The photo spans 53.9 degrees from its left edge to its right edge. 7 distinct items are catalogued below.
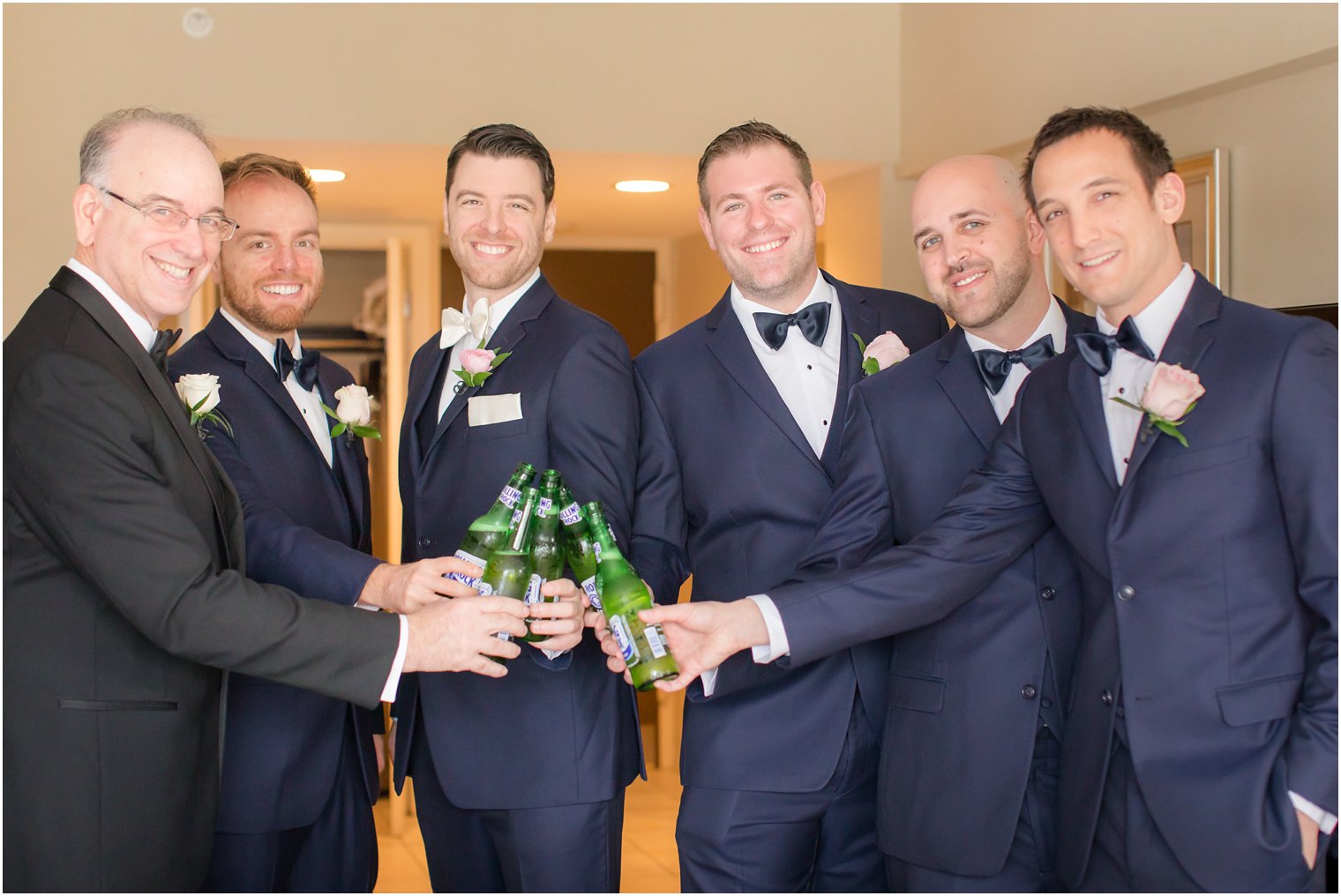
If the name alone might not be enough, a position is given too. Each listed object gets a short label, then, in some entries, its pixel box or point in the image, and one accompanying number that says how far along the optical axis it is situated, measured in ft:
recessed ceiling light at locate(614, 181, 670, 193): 20.57
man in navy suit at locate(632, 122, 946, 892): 8.86
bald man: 7.97
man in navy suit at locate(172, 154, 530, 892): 8.91
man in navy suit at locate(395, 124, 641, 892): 8.74
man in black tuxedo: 6.89
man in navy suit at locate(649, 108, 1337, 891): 6.58
